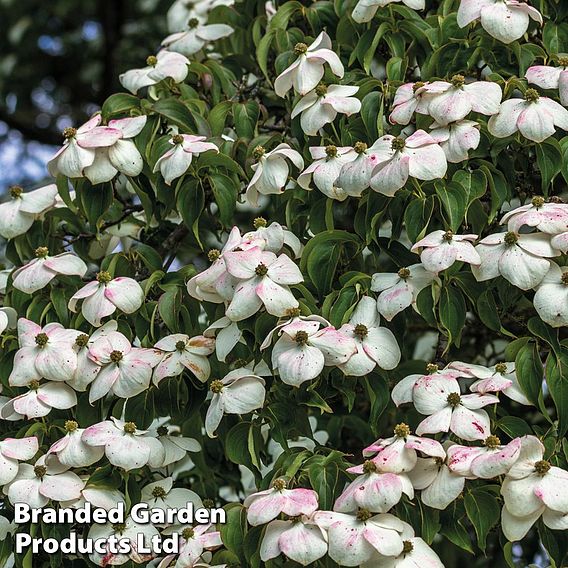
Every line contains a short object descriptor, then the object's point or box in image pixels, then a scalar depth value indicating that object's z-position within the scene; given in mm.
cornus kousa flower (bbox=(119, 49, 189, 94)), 3650
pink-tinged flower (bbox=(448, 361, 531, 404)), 3331
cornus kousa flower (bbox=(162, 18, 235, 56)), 3762
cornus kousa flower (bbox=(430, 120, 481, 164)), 3411
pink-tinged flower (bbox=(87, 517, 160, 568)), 3358
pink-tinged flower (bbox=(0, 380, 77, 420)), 3412
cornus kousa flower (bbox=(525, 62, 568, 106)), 3440
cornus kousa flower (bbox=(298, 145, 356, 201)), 3433
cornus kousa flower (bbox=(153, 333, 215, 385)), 3400
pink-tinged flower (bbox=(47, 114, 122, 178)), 3497
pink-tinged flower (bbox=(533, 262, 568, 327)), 3311
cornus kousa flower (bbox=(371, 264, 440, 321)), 3364
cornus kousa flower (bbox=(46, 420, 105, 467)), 3369
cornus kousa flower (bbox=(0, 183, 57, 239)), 3574
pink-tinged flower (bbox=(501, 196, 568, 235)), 3348
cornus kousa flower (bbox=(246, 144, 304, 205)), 3475
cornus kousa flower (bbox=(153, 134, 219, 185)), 3466
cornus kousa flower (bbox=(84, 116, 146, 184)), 3503
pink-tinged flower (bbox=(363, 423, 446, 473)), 3271
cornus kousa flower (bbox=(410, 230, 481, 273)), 3334
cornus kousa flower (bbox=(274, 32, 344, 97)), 3524
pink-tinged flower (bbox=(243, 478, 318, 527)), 3258
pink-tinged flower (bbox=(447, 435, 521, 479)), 3253
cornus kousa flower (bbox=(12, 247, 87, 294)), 3490
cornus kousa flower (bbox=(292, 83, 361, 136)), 3493
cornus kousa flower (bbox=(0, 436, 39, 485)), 3374
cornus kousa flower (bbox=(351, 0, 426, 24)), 3568
